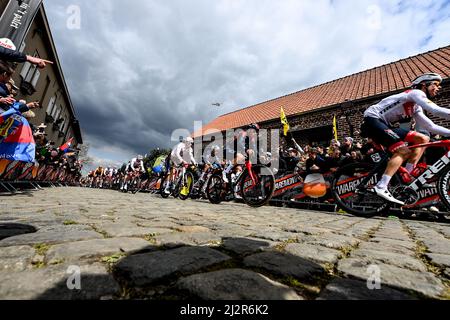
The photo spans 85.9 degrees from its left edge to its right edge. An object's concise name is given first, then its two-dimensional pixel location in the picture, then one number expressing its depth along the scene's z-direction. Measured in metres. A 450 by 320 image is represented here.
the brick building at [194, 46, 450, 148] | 12.34
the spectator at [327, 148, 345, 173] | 7.35
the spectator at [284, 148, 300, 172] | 9.07
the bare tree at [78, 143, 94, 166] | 48.98
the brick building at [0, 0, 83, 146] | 14.39
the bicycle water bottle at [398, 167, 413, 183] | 4.19
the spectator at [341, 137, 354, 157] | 8.00
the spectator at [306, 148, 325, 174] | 7.52
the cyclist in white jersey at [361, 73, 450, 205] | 3.79
